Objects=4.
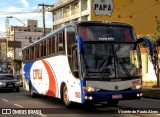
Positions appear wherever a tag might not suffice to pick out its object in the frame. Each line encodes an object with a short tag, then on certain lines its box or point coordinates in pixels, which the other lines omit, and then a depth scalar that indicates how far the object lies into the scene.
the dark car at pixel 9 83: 32.03
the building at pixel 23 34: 95.46
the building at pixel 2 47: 163.29
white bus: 14.06
